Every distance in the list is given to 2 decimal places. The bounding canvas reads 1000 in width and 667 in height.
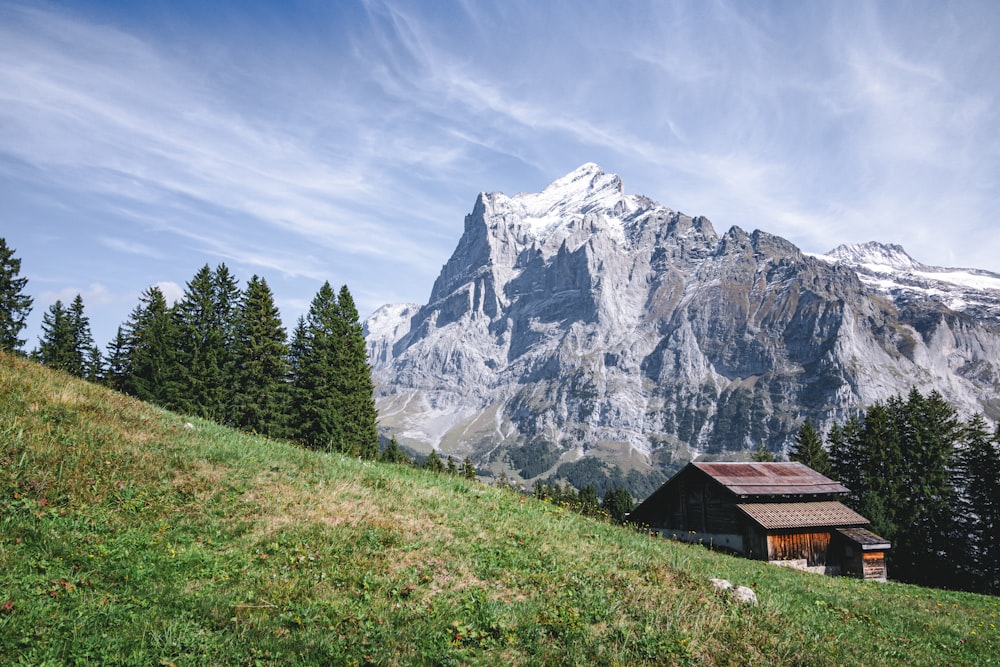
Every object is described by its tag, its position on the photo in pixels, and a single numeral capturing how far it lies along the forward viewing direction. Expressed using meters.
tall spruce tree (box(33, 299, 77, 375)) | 50.33
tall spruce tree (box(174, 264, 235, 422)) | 43.91
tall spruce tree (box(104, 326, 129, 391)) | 48.66
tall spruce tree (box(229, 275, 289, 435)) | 44.91
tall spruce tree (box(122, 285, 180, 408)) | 43.12
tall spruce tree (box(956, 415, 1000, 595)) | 45.12
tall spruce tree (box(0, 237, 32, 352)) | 44.22
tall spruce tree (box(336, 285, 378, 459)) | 49.06
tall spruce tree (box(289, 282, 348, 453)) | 46.34
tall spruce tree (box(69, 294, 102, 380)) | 51.30
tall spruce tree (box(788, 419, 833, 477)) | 60.32
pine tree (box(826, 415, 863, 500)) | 56.10
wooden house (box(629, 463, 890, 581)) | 32.22
